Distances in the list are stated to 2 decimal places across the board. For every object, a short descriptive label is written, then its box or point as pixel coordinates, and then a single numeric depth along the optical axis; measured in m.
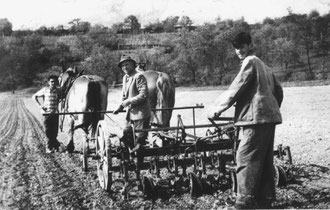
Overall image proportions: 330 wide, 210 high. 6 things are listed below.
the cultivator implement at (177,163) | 5.56
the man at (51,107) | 10.44
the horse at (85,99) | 10.66
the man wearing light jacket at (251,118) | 4.42
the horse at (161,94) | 11.46
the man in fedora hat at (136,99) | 6.64
